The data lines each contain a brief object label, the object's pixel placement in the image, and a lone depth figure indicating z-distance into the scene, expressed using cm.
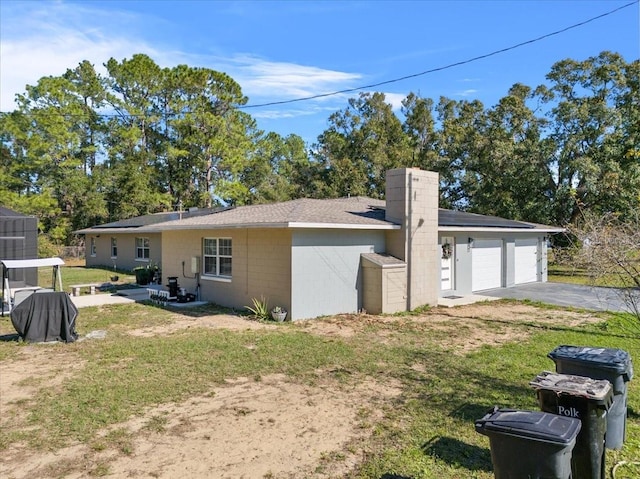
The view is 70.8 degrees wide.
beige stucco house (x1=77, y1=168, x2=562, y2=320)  1132
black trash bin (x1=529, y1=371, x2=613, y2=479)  349
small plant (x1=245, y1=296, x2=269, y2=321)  1132
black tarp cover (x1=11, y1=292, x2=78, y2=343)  883
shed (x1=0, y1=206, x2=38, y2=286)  1911
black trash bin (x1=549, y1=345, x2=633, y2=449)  414
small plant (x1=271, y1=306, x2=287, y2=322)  1098
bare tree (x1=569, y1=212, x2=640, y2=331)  519
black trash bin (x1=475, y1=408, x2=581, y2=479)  287
